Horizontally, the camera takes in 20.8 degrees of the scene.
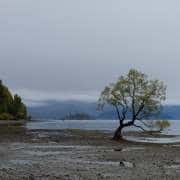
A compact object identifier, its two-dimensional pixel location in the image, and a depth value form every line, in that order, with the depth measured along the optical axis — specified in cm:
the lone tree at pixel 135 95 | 6838
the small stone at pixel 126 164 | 3157
